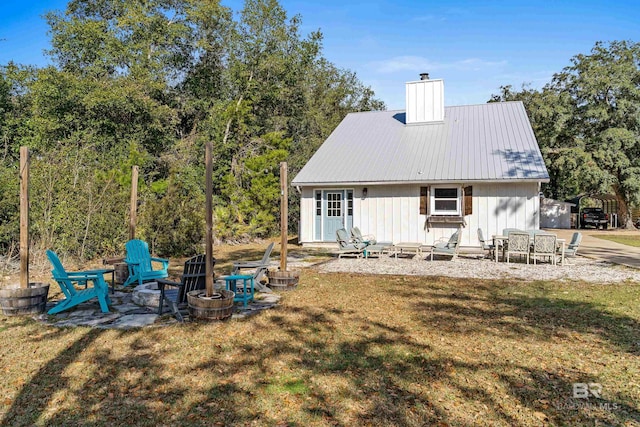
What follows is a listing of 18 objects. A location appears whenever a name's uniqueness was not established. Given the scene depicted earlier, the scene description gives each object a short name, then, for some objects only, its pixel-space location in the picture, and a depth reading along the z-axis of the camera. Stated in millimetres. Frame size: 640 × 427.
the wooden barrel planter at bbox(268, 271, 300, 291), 7391
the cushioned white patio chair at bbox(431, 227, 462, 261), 11773
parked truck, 28906
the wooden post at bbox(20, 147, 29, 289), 5723
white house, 13828
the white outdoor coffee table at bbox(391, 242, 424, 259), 12672
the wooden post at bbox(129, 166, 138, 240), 8805
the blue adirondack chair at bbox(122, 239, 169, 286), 7412
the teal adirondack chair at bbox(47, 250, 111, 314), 5809
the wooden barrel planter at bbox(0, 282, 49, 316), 5633
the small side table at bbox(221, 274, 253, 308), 6287
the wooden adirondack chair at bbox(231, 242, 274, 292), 7293
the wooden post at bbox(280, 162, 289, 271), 7332
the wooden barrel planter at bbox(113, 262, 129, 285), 8188
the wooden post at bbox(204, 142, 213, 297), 5270
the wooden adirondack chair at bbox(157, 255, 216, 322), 5715
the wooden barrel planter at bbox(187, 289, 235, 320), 5309
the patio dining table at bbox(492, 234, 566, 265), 11078
